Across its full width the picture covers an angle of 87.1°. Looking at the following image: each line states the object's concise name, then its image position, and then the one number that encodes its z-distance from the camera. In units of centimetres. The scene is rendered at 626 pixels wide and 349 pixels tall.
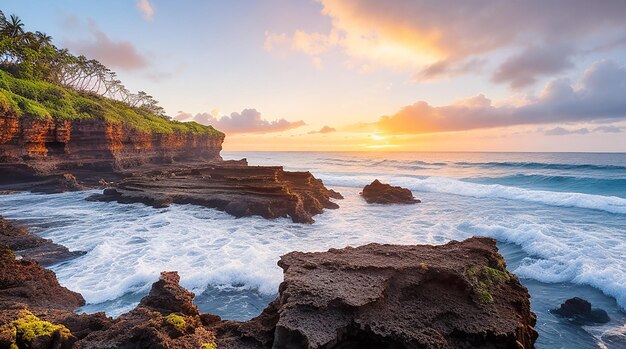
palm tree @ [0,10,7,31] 4343
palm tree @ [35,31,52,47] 4911
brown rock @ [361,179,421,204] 2630
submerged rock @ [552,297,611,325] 860
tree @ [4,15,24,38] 4378
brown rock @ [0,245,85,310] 659
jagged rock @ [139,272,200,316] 589
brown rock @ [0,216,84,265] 1146
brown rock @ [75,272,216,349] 452
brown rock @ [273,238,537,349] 470
